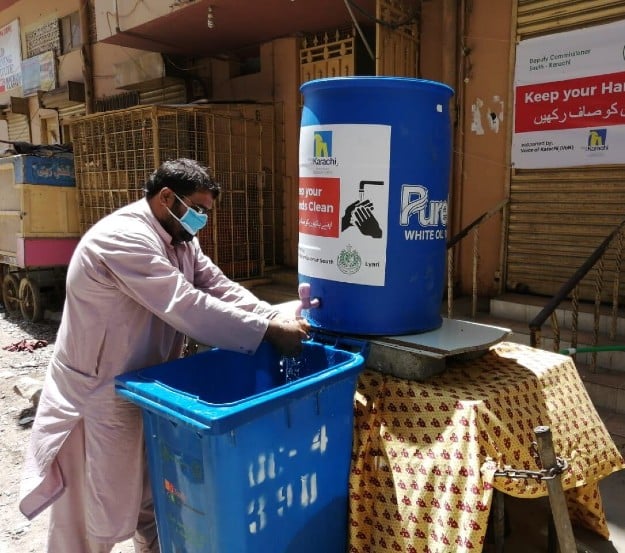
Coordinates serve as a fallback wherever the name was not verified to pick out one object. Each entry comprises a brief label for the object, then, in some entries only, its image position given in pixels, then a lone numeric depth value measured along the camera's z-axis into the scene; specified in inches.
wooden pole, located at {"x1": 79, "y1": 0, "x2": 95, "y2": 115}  387.9
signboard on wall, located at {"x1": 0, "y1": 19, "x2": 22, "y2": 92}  474.9
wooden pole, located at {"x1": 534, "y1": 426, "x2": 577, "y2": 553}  58.3
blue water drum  69.9
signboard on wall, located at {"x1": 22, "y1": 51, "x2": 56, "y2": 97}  435.5
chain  59.1
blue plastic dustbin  57.6
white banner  171.9
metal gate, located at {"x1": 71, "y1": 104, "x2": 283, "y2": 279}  250.4
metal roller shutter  177.5
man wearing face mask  71.3
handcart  280.4
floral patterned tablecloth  63.9
